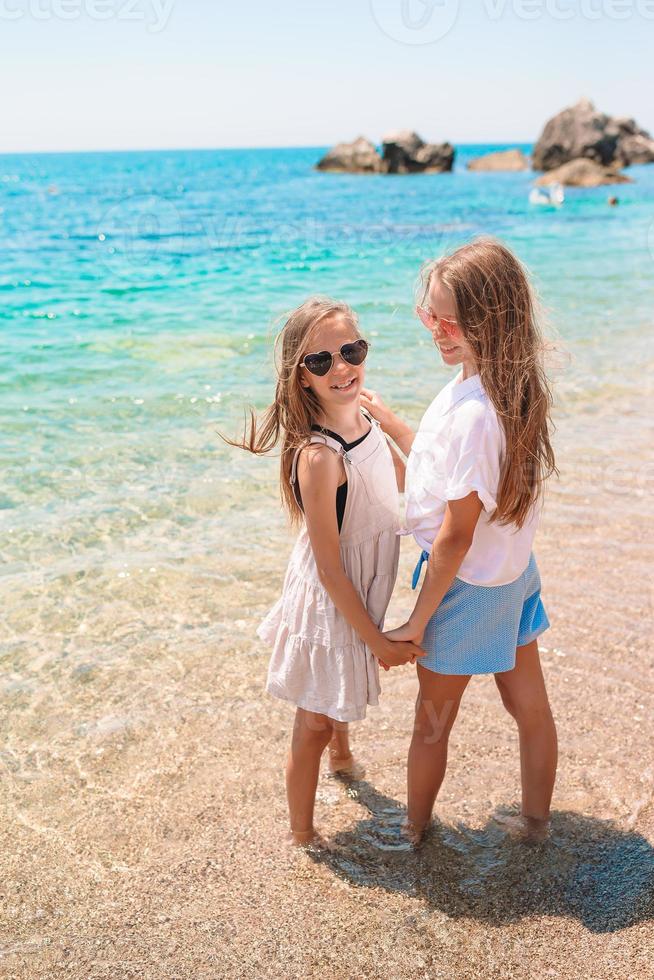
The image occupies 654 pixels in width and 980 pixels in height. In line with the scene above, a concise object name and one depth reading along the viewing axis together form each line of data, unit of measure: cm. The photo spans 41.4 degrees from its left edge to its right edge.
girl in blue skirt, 235
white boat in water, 3272
